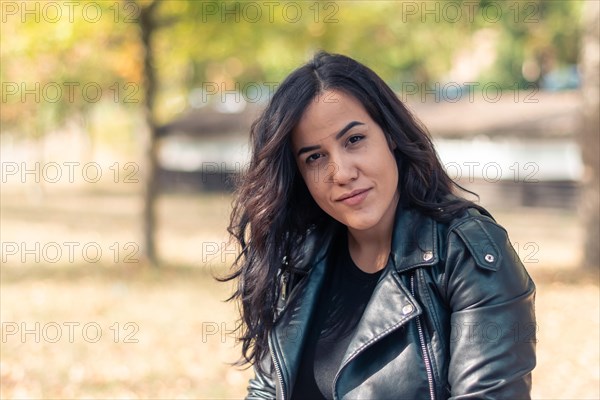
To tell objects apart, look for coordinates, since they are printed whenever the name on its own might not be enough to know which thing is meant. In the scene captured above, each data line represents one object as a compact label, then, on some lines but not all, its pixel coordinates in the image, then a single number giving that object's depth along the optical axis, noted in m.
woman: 2.27
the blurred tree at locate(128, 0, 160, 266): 13.13
